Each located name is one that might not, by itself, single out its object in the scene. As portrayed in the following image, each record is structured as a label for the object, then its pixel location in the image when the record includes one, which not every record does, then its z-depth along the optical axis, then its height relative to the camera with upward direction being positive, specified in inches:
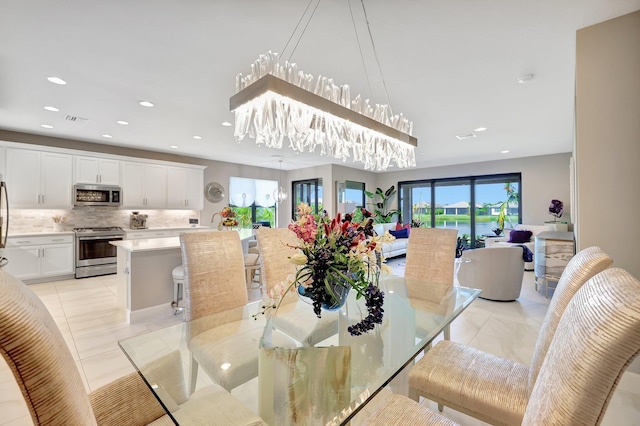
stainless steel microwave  212.4 +13.7
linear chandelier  62.9 +24.6
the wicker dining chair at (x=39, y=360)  19.0 -10.6
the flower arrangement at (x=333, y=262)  56.3 -9.7
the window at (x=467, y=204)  295.3 +9.8
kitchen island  129.3 -30.6
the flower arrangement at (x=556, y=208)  242.4 +3.5
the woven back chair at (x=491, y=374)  44.3 -32.3
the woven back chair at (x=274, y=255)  94.4 -14.6
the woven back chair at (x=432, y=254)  101.3 -15.8
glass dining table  42.6 -27.7
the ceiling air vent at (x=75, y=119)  160.9 +54.2
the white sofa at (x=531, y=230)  233.6 -15.9
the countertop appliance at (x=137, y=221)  240.5 -7.1
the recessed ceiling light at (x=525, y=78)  112.0 +53.3
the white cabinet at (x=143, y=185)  232.8 +22.9
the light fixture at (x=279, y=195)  290.1 +18.5
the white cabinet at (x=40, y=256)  185.6 -29.2
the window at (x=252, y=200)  318.3 +14.8
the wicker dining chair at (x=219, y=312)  56.8 -27.4
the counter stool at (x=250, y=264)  156.8 -28.6
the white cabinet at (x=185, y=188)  257.4 +22.9
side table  161.2 -24.7
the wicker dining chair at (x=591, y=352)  22.0 -11.6
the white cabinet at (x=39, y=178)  188.1 +23.7
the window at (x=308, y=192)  338.3 +25.1
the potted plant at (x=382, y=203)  364.2 +12.3
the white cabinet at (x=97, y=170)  212.8 +32.5
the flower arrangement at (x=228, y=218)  154.8 -3.1
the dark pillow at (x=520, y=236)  238.5 -20.2
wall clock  287.8 +20.9
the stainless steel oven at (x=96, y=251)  208.5 -28.8
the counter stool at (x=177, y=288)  132.3 -36.9
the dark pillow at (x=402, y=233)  309.9 -22.5
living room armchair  156.3 -32.9
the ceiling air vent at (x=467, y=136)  196.4 +53.6
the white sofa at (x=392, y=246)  275.6 -33.3
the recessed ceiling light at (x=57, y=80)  115.1 +54.1
